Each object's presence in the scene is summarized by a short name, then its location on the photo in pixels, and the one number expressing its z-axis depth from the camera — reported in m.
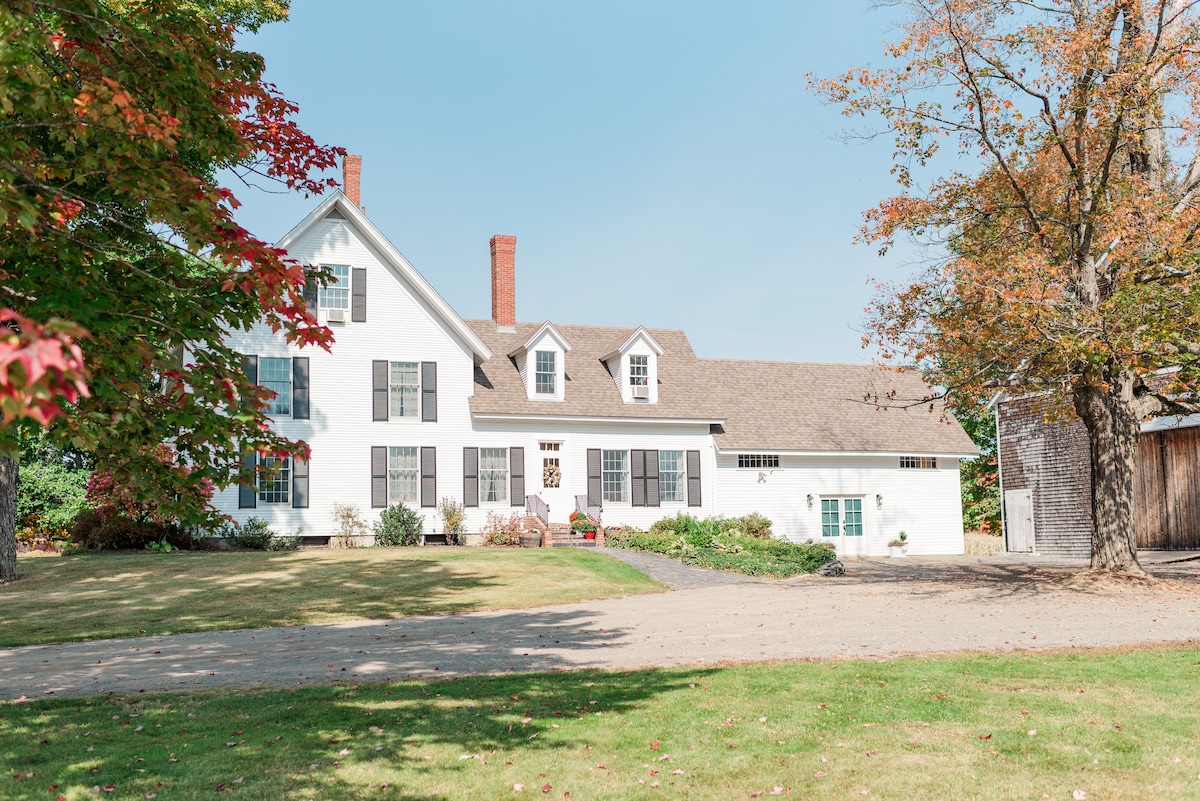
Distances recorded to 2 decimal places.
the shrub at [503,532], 28.00
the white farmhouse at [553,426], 27.89
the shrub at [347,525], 27.56
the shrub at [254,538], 26.48
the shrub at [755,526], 30.67
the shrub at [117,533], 25.14
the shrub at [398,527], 27.61
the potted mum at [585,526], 28.48
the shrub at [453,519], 28.38
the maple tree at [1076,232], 17.00
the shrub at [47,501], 29.22
